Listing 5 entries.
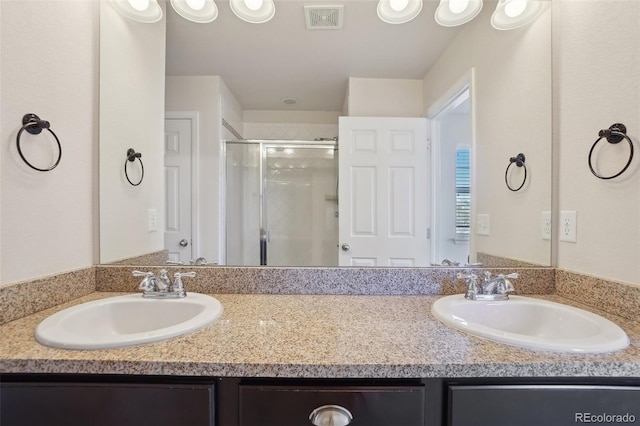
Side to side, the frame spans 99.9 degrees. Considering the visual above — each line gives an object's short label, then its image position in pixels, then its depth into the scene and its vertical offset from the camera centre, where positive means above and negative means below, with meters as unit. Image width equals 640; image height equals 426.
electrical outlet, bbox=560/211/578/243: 1.02 -0.05
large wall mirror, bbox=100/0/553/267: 1.16 +0.40
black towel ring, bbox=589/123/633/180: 0.83 +0.25
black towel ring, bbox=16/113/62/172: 0.83 +0.27
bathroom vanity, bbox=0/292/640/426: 0.59 -0.39
